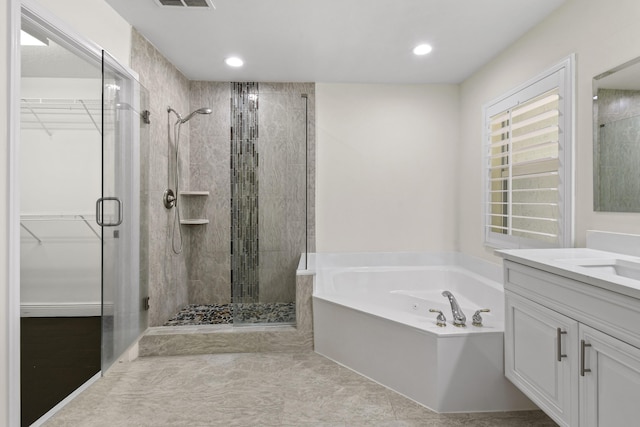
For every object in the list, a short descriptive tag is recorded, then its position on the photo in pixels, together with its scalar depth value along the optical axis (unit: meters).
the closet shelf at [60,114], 3.63
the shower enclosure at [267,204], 2.89
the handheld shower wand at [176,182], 3.23
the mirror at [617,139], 1.73
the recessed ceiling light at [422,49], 2.81
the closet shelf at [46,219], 3.61
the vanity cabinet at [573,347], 1.19
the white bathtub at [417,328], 2.06
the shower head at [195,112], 3.32
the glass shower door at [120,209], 2.27
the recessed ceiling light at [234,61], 3.07
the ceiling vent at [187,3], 2.19
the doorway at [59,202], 3.43
